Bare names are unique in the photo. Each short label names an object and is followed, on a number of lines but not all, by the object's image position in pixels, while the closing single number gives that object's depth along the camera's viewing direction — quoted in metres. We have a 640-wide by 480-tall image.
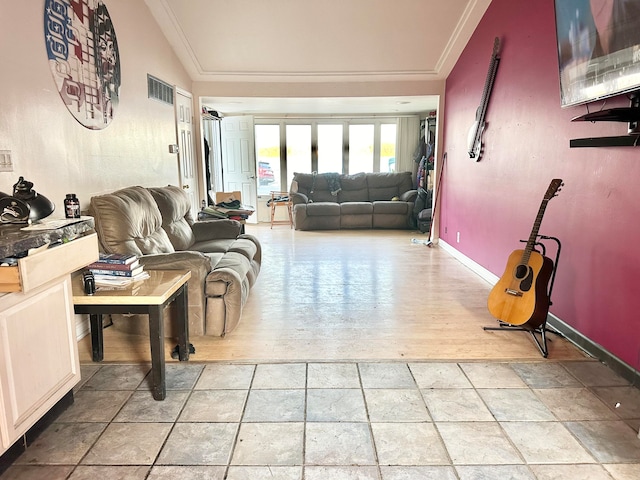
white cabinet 1.56
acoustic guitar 2.73
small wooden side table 2.05
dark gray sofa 7.41
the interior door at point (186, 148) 4.96
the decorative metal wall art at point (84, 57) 2.65
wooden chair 7.90
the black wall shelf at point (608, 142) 2.25
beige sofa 2.75
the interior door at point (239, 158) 8.12
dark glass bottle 2.04
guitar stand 2.70
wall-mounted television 2.08
